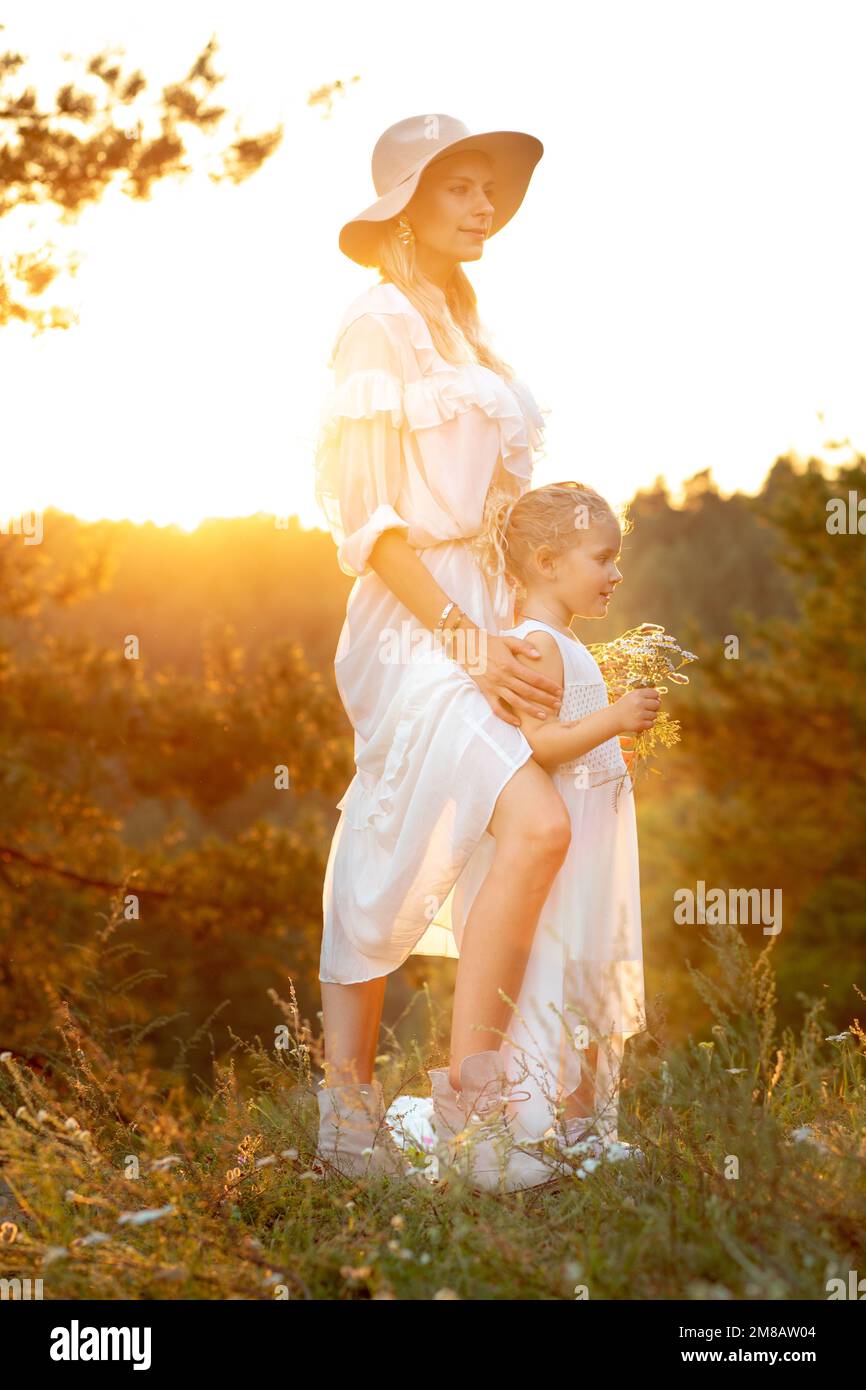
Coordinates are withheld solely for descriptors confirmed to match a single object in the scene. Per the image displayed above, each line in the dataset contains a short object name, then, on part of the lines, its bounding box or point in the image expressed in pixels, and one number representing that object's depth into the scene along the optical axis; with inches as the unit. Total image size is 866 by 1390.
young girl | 111.0
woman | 110.6
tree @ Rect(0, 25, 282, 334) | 230.5
